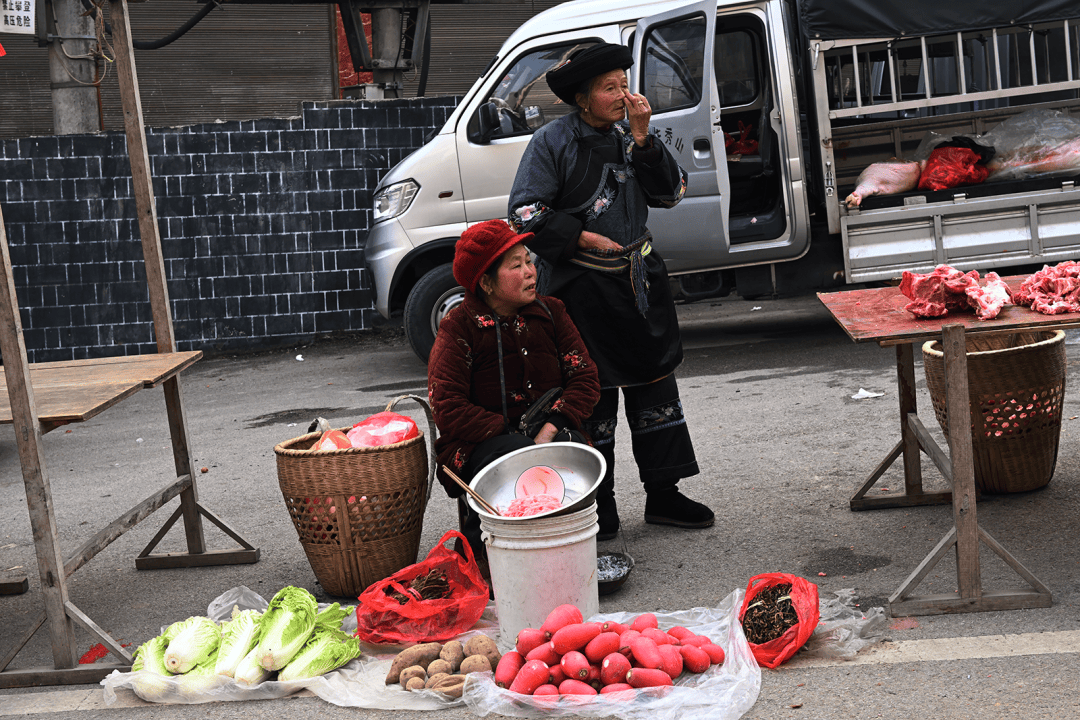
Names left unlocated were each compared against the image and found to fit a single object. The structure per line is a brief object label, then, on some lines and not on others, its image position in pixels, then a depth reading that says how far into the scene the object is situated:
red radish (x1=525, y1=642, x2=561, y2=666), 3.09
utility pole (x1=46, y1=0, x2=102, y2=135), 10.42
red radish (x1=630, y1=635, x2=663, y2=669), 3.04
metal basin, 3.56
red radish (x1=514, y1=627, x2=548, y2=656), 3.15
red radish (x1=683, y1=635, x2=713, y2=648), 3.17
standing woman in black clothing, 4.20
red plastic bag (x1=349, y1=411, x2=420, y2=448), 3.98
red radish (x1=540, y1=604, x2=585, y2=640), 3.17
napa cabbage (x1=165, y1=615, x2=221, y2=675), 3.33
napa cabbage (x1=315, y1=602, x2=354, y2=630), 3.52
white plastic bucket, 3.33
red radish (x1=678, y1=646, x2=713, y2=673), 3.09
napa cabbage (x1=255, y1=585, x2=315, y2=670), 3.32
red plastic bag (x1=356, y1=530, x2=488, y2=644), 3.51
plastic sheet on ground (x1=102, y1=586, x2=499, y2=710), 3.15
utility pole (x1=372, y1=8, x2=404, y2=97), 11.55
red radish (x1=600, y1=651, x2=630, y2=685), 3.02
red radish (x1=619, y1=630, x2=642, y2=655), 3.11
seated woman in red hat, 3.78
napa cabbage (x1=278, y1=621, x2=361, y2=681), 3.31
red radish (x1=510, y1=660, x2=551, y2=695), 3.03
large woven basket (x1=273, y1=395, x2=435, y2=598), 3.82
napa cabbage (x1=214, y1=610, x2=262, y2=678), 3.32
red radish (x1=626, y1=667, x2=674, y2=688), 3.01
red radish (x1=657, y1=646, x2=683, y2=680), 3.05
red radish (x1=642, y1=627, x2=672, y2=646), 3.15
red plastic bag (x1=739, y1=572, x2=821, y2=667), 3.20
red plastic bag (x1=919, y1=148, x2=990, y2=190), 7.79
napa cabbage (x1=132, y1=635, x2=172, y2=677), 3.35
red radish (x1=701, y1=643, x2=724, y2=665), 3.14
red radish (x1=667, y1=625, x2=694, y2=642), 3.23
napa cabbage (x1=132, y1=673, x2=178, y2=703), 3.28
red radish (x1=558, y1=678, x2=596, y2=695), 2.99
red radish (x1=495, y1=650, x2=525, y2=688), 3.11
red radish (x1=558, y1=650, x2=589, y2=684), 3.02
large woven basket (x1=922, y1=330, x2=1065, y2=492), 4.18
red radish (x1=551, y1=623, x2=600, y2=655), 3.07
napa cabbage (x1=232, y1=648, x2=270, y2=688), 3.27
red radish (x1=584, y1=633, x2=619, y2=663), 3.05
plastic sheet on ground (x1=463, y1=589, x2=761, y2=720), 2.93
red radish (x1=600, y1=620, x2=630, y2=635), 3.15
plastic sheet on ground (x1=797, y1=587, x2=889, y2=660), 3.24
